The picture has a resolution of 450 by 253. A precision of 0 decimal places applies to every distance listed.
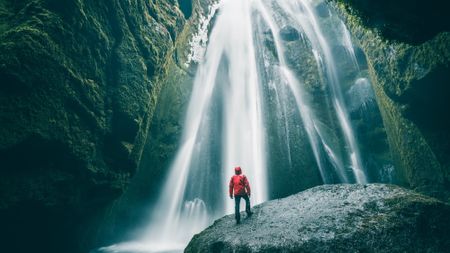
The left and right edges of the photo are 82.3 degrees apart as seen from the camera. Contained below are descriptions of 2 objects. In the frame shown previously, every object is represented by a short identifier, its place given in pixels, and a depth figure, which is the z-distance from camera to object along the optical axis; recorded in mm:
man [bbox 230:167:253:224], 7531
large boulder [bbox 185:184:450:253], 5730
